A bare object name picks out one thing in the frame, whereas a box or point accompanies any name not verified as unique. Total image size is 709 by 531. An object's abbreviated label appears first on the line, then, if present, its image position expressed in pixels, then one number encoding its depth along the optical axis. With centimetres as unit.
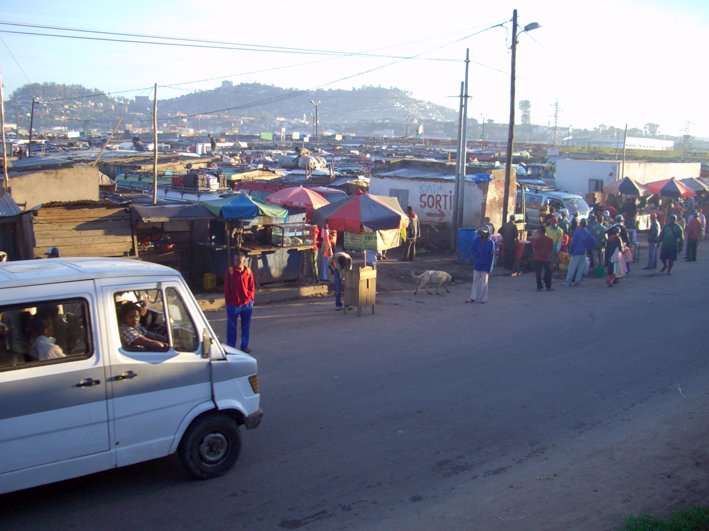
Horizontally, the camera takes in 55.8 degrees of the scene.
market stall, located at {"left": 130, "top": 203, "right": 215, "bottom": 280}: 1350
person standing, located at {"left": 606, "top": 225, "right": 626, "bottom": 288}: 1728
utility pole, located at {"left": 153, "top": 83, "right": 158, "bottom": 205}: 1766
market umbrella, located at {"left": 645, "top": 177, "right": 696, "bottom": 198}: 2759
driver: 567
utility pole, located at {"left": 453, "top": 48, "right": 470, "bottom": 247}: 2178
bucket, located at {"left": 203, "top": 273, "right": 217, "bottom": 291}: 1459
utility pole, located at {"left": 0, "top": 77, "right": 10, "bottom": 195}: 1575
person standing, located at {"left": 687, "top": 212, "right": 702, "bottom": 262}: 2055
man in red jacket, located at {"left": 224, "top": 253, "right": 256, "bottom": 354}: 1021
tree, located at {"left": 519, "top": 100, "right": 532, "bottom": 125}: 19755
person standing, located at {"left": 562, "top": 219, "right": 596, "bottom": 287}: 1720
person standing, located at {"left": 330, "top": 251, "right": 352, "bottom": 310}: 1357
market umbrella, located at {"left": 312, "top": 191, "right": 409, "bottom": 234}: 1367
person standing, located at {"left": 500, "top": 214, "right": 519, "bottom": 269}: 1969
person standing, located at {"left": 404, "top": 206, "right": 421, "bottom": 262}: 2025
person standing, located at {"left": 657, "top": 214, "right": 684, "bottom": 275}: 1861
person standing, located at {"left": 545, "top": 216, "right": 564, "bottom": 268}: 1875
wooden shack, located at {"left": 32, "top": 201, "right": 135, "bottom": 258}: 1223
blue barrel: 2025
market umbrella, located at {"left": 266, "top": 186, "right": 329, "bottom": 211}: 1661
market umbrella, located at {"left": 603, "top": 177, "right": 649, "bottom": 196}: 2864
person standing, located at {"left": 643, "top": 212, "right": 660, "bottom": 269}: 1950
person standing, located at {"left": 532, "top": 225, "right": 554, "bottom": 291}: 1630
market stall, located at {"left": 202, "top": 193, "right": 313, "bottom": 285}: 1447
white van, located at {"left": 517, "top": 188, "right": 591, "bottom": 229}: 2509
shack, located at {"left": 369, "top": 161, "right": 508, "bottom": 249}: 2292
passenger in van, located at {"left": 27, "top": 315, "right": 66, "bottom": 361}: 522
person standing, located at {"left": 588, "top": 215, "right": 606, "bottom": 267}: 1905
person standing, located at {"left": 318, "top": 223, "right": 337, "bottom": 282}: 1528
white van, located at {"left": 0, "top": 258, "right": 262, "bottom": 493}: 510
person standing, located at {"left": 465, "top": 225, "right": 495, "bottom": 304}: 1467
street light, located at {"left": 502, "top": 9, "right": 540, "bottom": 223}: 2119
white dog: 1573
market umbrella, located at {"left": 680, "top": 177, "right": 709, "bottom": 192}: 3136
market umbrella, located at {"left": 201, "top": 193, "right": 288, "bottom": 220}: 1424
